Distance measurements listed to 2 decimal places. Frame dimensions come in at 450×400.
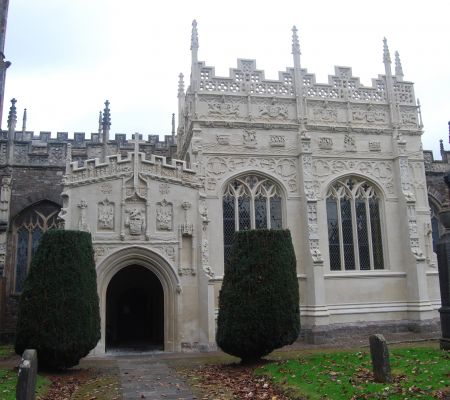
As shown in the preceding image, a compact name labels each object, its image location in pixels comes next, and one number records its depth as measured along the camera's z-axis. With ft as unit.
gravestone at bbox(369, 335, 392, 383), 29.96
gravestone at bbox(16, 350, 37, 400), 26.25
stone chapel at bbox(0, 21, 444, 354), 56.24
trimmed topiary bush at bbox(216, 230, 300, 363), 40.78
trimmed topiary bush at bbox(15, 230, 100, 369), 38.34
